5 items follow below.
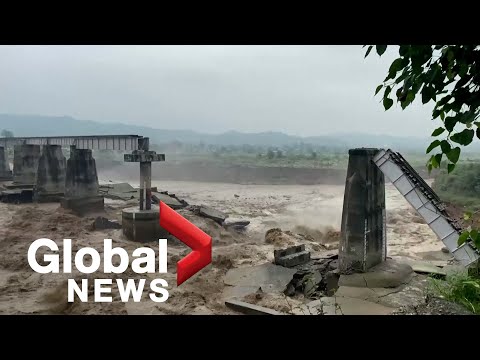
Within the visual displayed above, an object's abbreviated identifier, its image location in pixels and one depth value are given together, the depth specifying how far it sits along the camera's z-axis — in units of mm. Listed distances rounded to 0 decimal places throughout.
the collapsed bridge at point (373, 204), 14453
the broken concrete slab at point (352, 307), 12023
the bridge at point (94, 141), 28406
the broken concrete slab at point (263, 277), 16438
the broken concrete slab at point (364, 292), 13328
